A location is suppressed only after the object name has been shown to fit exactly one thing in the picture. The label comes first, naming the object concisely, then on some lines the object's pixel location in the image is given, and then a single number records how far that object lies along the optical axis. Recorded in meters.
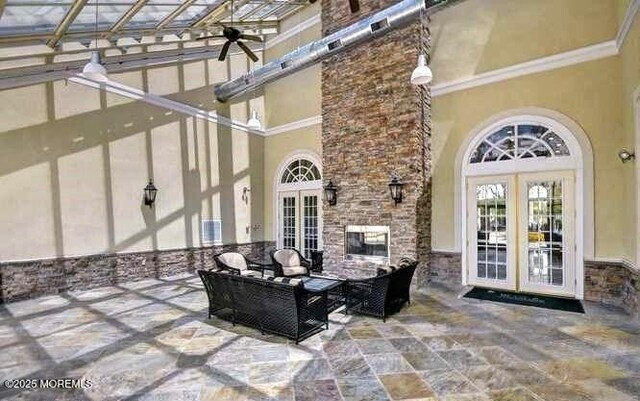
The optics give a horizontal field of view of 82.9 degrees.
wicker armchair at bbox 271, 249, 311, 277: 7.29
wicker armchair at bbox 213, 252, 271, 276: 6.43
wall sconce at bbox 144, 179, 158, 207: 7.91
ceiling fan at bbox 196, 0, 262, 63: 5.75
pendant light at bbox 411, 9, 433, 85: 5.15
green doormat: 5.68
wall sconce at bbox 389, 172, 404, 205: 7.19
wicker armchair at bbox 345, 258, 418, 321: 5.05
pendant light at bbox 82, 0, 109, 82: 4.98
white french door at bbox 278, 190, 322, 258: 9.70
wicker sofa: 4.22
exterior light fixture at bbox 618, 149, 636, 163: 5.18
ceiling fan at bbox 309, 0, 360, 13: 6.11
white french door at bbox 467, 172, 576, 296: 6.27
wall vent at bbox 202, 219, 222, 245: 9.16
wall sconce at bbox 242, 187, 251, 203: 10.20
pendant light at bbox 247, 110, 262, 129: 8.41
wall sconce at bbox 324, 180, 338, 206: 8.26
